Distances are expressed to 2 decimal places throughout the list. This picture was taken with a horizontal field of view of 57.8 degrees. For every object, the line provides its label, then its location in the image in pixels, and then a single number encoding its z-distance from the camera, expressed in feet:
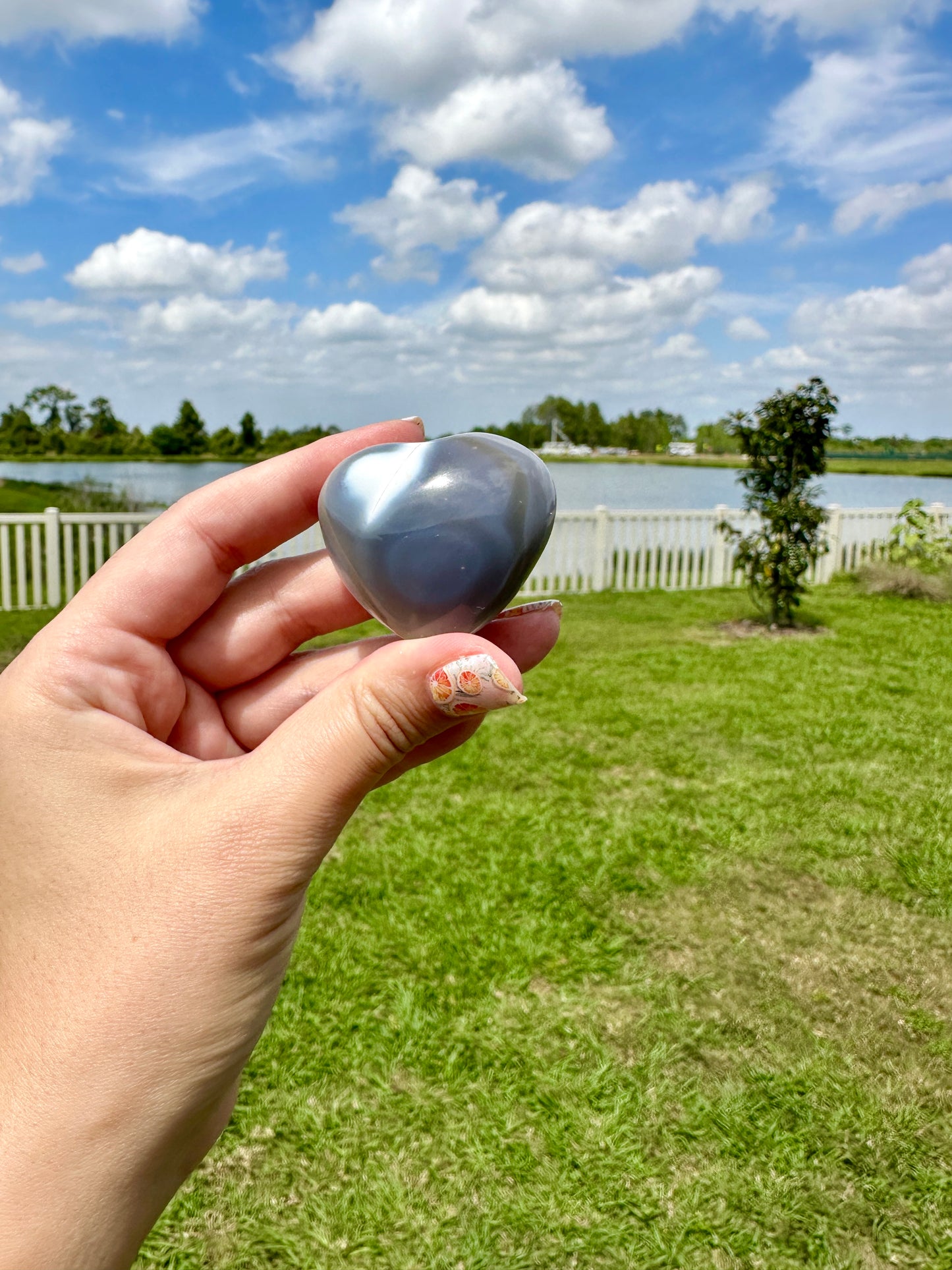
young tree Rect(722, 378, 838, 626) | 29.71
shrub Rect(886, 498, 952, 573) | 40.37
